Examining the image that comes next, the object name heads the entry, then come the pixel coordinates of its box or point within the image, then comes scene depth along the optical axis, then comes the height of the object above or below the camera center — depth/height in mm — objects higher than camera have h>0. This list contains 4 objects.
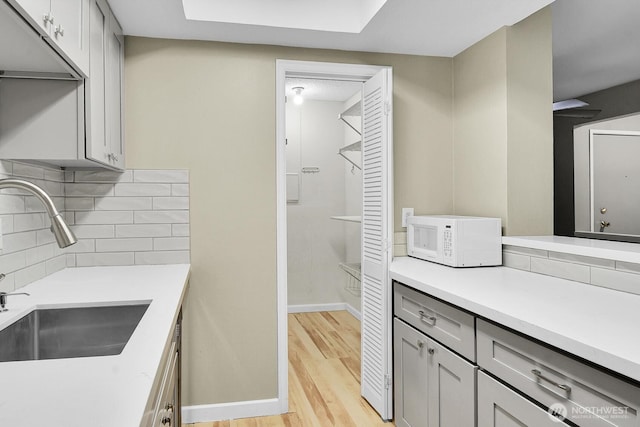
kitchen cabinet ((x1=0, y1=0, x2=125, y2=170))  1603 +382
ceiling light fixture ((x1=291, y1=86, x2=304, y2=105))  4336 +1256
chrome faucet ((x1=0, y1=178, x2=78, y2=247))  937 -13
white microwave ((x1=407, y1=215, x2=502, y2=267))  2174 -144
